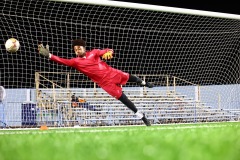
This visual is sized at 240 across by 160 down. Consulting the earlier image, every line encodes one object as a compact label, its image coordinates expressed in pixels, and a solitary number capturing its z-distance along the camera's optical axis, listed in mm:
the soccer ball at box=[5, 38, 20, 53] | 8148
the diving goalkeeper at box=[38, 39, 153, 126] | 7676
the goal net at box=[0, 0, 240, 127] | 13625
